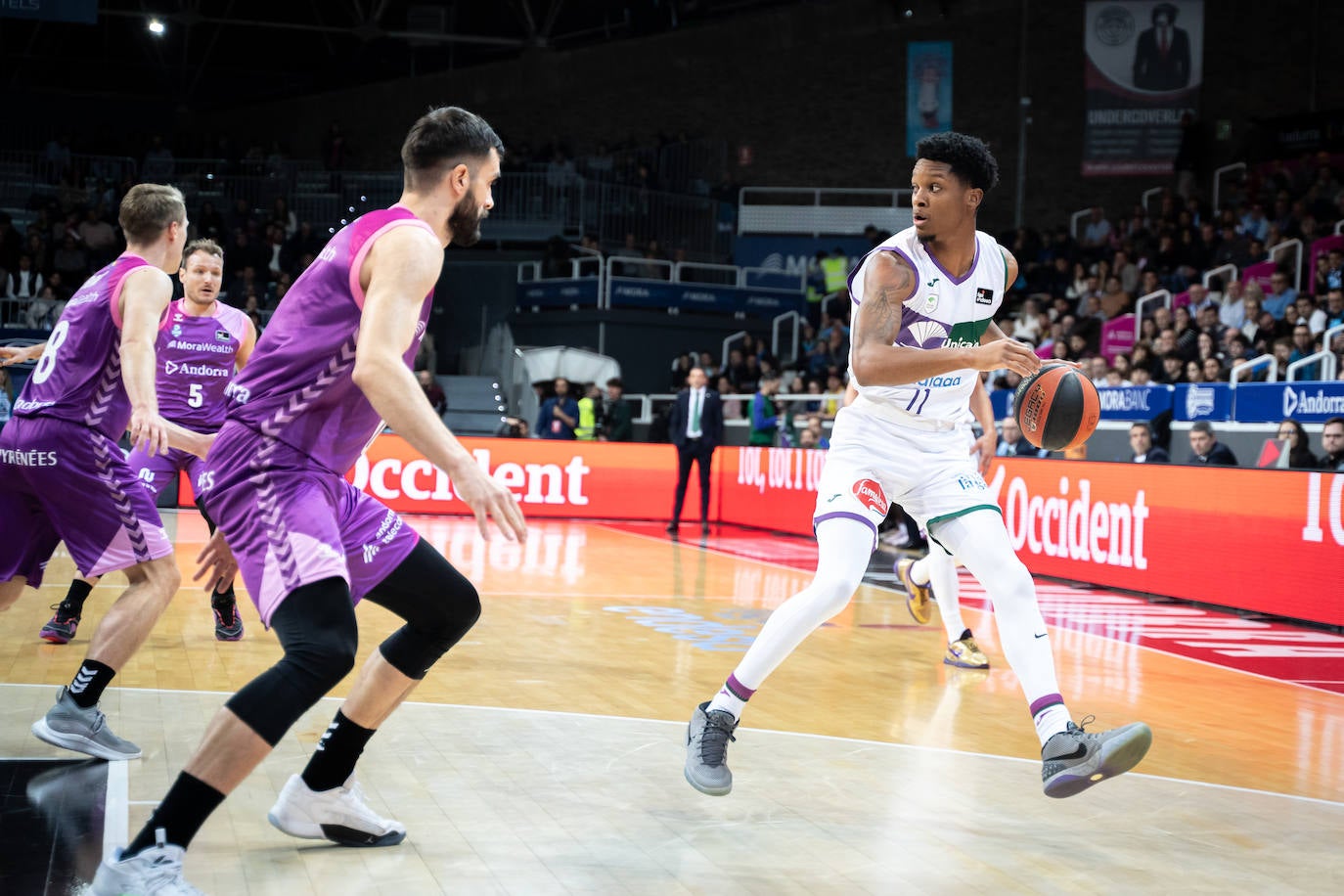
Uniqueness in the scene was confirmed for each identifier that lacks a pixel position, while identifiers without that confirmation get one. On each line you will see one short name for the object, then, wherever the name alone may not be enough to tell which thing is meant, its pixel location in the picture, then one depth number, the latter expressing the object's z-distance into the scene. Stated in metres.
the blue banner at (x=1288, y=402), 12.05
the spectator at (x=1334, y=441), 10.42
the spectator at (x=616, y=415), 19.69
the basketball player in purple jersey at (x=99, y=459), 4.82
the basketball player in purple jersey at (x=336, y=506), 3.15
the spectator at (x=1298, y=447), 11.16
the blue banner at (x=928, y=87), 27.23
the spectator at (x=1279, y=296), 16.22
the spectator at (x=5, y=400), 13.77
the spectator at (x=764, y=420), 18.12
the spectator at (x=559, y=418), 19.11
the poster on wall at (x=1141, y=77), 24.70
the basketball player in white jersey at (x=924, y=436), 4.36
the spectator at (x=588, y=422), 19.48
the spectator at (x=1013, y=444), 13.91
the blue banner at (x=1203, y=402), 13.26
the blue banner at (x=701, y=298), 25.02
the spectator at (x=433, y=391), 19.67
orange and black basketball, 4.70
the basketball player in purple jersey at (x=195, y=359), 7.07
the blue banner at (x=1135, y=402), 14.04
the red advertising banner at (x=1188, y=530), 9.45
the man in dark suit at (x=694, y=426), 15.55
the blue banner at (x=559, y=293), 24.69
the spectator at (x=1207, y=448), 11.51
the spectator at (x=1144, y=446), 12.09
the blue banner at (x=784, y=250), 27.42
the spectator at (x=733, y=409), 20.25
